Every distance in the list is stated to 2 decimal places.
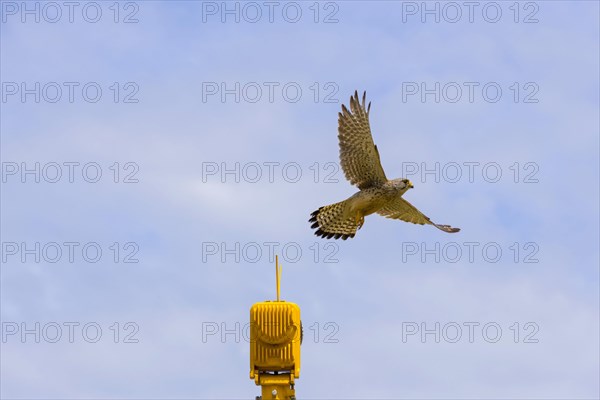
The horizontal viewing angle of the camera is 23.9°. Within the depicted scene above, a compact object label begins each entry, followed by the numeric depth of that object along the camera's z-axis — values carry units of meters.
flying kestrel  26.00
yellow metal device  21.52
